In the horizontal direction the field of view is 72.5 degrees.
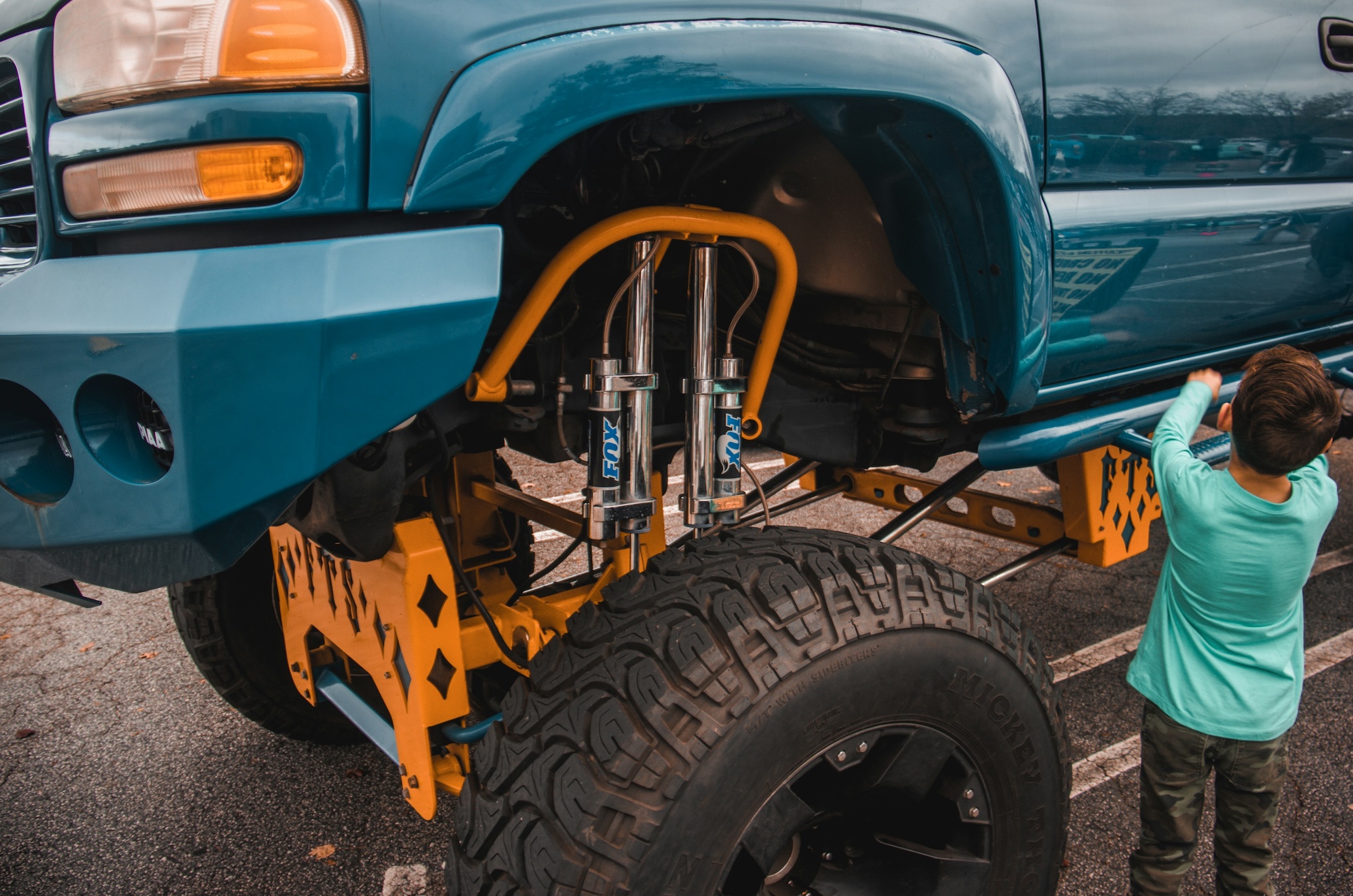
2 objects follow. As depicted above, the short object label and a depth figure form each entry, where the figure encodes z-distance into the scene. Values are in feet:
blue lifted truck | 3.42
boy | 5.66
